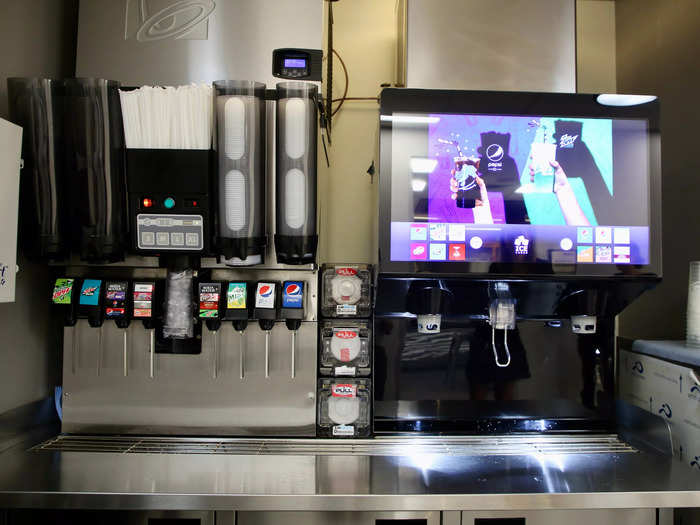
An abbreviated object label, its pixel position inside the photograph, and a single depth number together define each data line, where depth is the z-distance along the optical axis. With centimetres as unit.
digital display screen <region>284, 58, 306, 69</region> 145
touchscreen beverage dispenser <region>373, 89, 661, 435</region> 128
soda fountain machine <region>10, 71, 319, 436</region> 131
